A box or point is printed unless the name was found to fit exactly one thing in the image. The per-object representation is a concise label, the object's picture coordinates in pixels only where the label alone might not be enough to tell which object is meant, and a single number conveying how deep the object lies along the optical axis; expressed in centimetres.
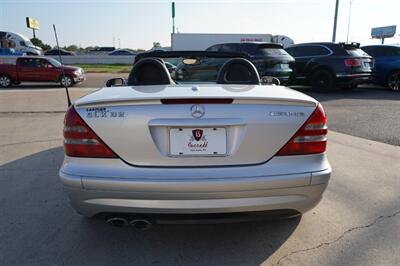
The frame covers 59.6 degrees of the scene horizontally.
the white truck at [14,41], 3798
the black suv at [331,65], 1176
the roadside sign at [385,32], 4932
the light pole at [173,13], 3503
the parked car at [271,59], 1177
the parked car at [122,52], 4500
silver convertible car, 228
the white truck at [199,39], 3123
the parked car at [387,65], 1266
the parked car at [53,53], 4016
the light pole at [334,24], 2336
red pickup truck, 1627
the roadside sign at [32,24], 5719
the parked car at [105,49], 6308
